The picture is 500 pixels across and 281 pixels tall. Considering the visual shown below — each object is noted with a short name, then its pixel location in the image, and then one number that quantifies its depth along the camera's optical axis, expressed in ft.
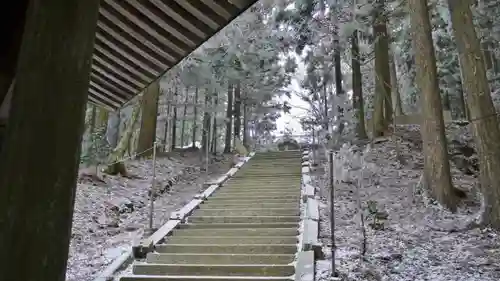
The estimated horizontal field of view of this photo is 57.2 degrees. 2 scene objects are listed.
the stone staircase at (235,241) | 19.71
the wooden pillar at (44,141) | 4.66
